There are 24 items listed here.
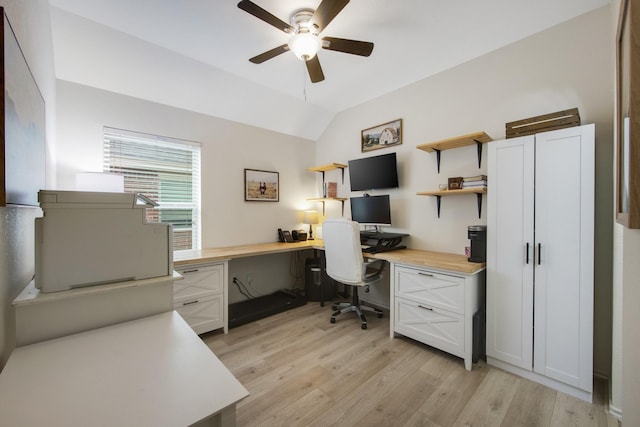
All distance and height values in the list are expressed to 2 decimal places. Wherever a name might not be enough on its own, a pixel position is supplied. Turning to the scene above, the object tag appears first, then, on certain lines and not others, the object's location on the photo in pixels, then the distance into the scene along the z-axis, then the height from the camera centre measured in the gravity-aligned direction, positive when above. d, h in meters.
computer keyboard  2.74 -0.42
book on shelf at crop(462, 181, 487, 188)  2.33 +0.25
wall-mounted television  3.10 +0.49
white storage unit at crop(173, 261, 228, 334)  2.39 -0.83
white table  0.65 -0.52
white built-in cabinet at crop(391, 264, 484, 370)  2.05 -0.84
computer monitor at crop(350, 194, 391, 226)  3.07 +0.01
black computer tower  3.49 -1.02
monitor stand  2.94 -0.33
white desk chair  2.60 -0.52
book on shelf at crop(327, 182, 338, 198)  3.89 +0.32
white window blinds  2.62 +0.43
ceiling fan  1.58 +1.24
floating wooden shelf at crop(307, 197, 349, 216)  3.77 +0.18
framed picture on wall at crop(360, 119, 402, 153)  3.18 +0.98
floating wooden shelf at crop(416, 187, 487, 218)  2.32 +0.18
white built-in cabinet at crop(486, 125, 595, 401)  1.71 -0.34
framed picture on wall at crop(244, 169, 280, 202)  3.49 +0.36
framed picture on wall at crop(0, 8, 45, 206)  0.76 +0.31
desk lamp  3.92 -0.10
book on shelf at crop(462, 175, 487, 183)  2.34 +0.30
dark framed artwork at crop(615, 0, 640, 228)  0.64 +0.23
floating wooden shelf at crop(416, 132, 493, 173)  2.34 +0.68
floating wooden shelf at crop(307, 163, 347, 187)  3.73 +0.66
